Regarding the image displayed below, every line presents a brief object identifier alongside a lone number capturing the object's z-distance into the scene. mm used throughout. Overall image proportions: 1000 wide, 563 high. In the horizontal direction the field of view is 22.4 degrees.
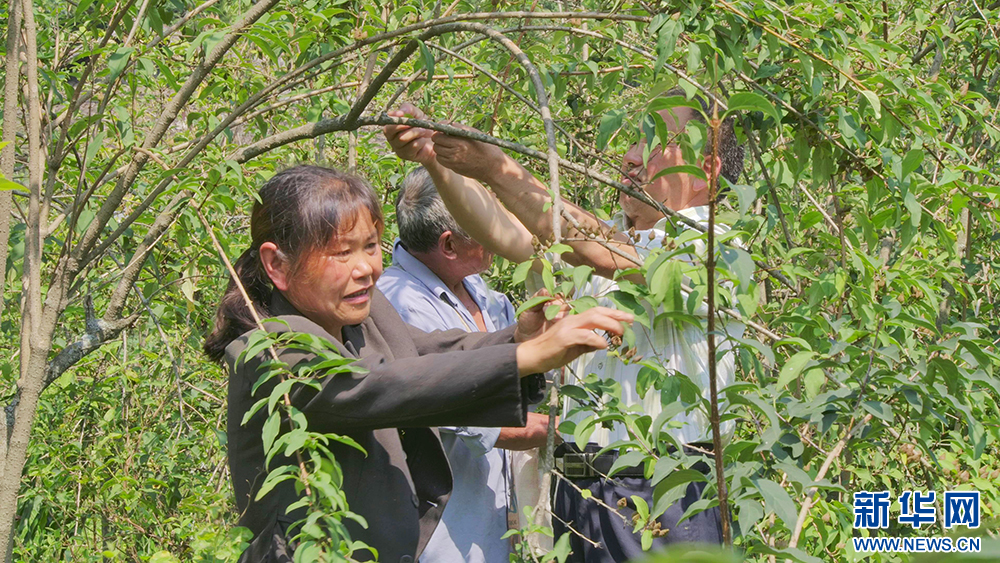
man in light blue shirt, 3465
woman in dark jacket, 2941
